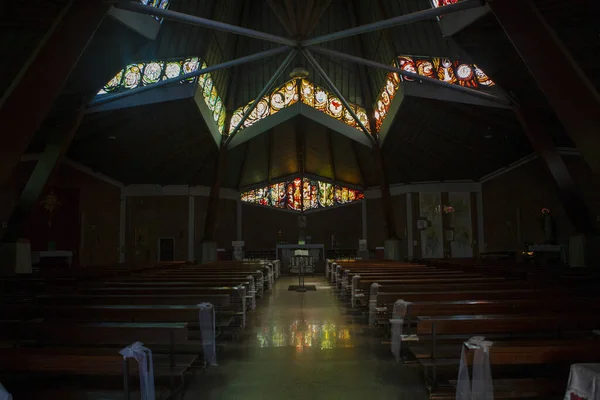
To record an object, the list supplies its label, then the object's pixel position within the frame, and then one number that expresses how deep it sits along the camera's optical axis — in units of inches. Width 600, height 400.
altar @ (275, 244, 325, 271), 809.5
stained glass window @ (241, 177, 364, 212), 1007.0
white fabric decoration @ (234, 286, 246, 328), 232.7
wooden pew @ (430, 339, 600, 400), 114.0
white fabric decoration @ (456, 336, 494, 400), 107.7
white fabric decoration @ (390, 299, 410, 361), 168.8
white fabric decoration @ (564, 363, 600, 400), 86.9
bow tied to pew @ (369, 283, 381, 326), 220.1
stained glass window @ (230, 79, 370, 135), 798.5
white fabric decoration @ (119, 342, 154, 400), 105.5
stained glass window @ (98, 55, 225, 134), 564.1
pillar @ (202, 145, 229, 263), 773.3
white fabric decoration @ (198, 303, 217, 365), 165.8
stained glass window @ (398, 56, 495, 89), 543.5
